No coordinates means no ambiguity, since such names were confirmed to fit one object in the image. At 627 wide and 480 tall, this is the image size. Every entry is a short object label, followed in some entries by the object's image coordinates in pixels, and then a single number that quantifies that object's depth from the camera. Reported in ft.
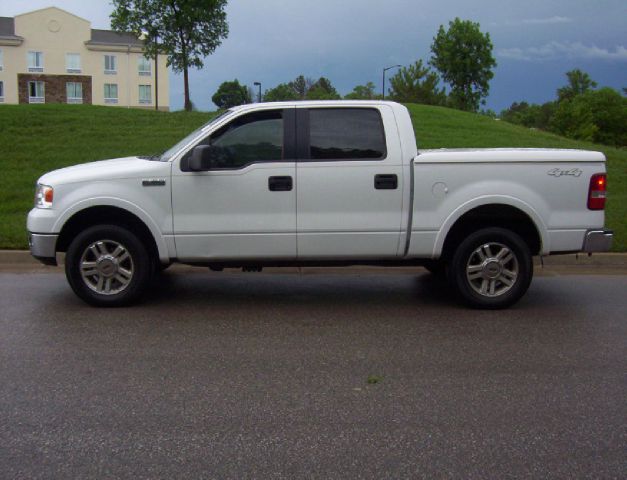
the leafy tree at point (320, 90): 186.29
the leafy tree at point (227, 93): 316.72
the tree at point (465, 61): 176.35
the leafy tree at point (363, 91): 203.43
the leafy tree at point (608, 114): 268.41
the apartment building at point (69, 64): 225.97
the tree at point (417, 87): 171.83
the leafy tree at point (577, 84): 325.62
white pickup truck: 21.97
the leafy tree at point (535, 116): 343.87
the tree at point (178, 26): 115.14
